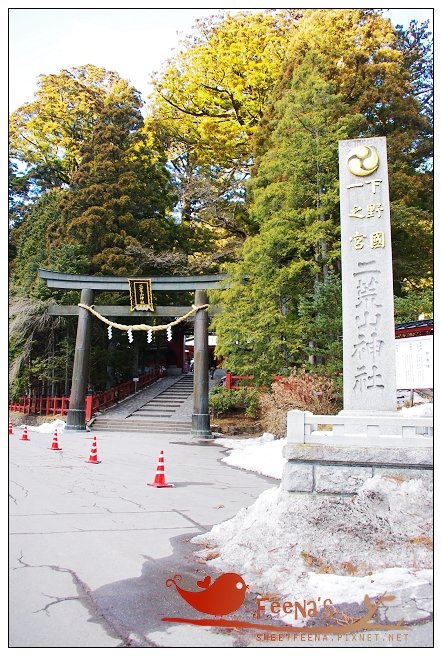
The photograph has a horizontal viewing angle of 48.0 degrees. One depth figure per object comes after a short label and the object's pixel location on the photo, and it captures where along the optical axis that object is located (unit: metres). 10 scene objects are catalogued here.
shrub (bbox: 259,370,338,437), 13.32
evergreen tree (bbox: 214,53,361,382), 14.65
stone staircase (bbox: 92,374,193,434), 19.92
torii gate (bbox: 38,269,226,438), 18.36
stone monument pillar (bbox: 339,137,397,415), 6.27
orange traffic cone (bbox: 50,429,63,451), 13.84
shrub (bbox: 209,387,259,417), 19.75
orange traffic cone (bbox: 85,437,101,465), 11.89
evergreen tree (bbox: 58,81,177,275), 24.53
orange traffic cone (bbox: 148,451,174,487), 9.25
